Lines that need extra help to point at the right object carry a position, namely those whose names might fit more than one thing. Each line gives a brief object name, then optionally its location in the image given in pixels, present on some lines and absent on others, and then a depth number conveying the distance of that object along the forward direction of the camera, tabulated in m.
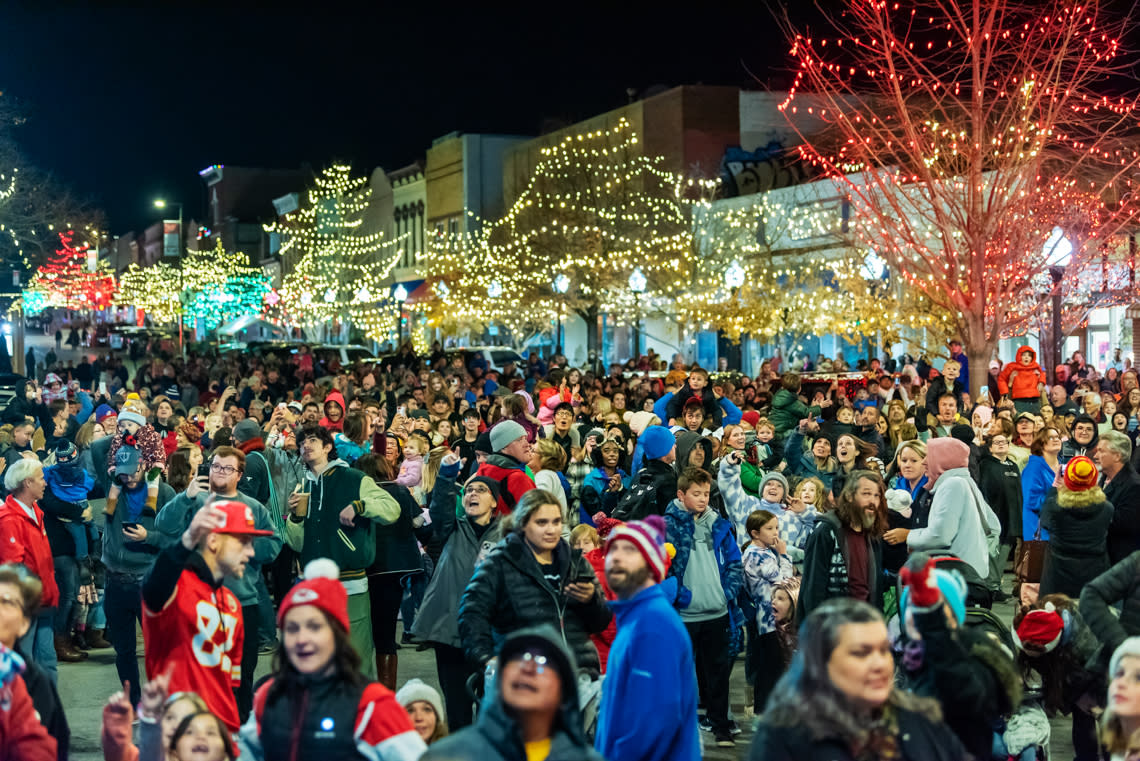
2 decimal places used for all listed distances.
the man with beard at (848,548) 7.68
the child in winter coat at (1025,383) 17.48
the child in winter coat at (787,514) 9.65
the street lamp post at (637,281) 28.52
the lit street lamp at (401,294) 38.00
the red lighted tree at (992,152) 19.38
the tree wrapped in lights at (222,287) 71.06
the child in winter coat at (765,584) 8.73
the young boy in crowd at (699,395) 13.88
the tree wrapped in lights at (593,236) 39.53
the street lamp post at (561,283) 30.94
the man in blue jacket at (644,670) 4.79
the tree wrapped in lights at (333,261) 60.72
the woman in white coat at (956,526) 7.76
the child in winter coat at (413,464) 11.01
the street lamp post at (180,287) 54.23
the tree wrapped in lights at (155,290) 89.62
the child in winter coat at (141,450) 8.80
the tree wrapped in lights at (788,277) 29.98
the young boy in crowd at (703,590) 8.39
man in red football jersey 5.49
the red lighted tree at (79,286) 65.12
